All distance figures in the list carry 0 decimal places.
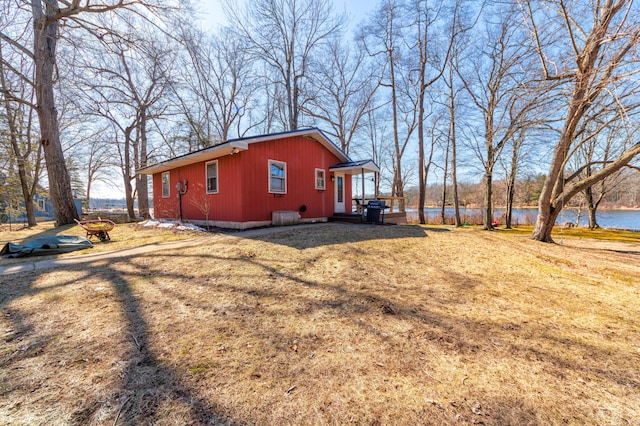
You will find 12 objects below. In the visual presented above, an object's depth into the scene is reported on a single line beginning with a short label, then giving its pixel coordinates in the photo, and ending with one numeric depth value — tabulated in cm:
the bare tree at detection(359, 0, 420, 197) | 1490
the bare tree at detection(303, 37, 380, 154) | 1845
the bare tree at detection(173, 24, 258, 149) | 1820
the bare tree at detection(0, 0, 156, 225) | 877
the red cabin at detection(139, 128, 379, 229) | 843
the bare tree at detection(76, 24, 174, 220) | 1593
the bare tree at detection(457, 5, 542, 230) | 670
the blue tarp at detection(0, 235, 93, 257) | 535
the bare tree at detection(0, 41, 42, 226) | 1249
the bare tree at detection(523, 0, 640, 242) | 456
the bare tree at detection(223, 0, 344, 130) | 1580
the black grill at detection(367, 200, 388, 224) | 997
